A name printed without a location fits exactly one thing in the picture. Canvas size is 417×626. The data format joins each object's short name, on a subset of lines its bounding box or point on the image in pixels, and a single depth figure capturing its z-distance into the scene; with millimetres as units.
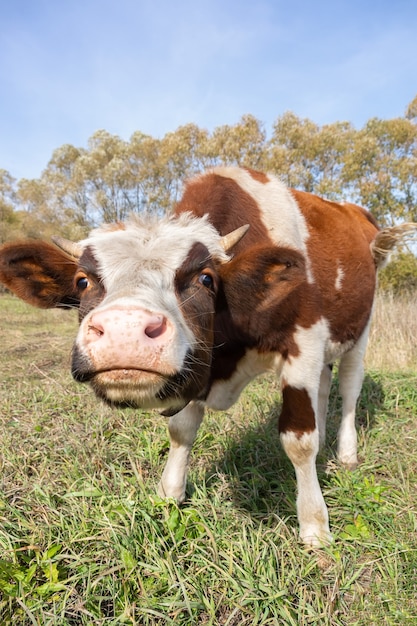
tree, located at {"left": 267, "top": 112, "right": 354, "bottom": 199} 20922
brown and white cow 1681
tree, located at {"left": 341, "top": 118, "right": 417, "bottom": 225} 18683
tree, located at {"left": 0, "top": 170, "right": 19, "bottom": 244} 31297
